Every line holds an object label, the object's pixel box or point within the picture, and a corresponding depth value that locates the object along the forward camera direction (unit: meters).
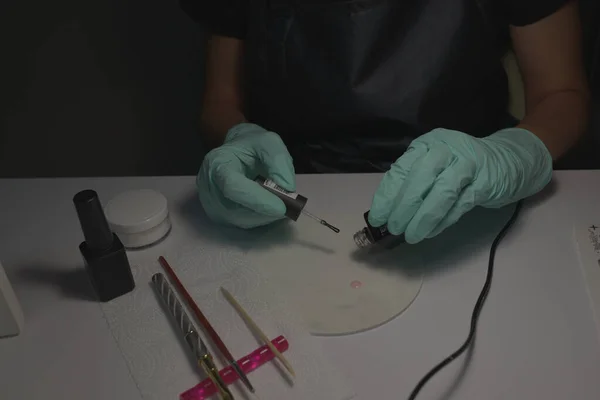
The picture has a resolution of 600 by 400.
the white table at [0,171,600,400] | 0.61
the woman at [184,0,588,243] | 0.79
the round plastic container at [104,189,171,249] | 0.76
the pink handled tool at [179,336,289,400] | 0.60
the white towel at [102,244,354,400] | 0.61
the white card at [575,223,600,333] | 0.68
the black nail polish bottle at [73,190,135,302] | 0.63
